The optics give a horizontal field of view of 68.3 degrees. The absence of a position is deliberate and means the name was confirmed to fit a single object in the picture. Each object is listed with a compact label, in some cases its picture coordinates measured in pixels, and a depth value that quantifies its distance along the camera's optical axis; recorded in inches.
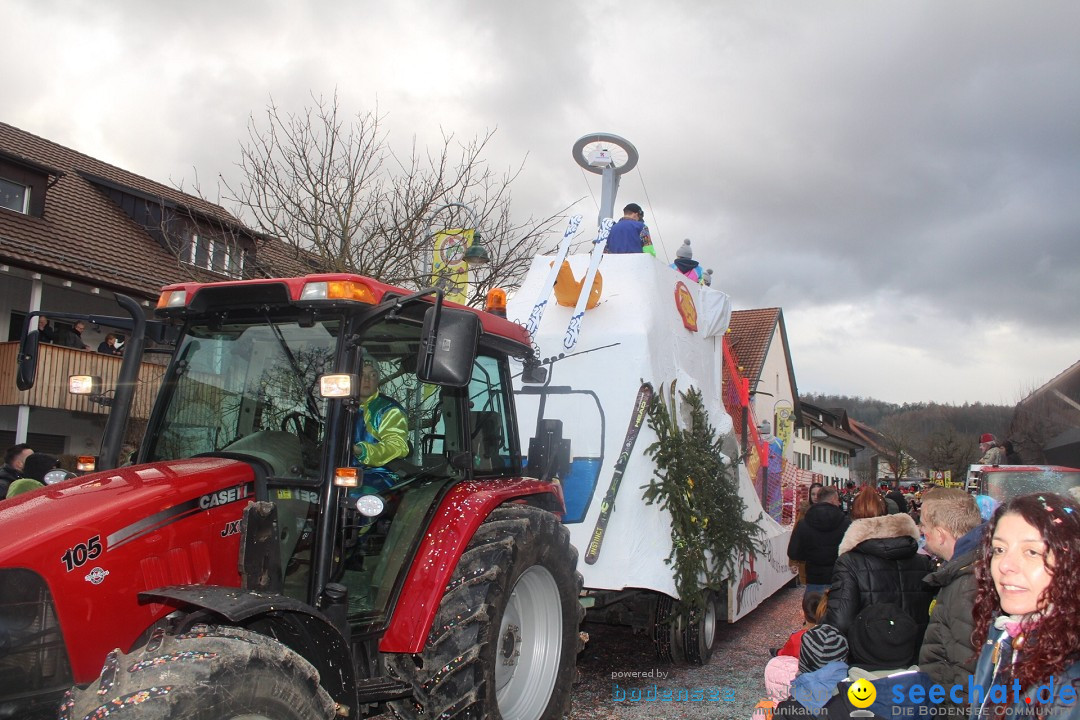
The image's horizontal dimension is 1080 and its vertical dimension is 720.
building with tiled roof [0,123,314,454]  552.1
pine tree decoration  229.8
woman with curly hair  78.1
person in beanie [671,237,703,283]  307.1
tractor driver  133.9
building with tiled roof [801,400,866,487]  1879.9
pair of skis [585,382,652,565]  226.1
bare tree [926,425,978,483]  1685.5
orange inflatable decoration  251.9
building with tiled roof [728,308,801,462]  1246.3
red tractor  97.3
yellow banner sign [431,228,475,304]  401.4
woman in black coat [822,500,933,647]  150.5
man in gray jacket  106.8
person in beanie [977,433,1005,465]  606.6
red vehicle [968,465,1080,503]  445.4
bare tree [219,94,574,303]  402.6
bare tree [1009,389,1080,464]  792.3
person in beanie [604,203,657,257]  272.8
